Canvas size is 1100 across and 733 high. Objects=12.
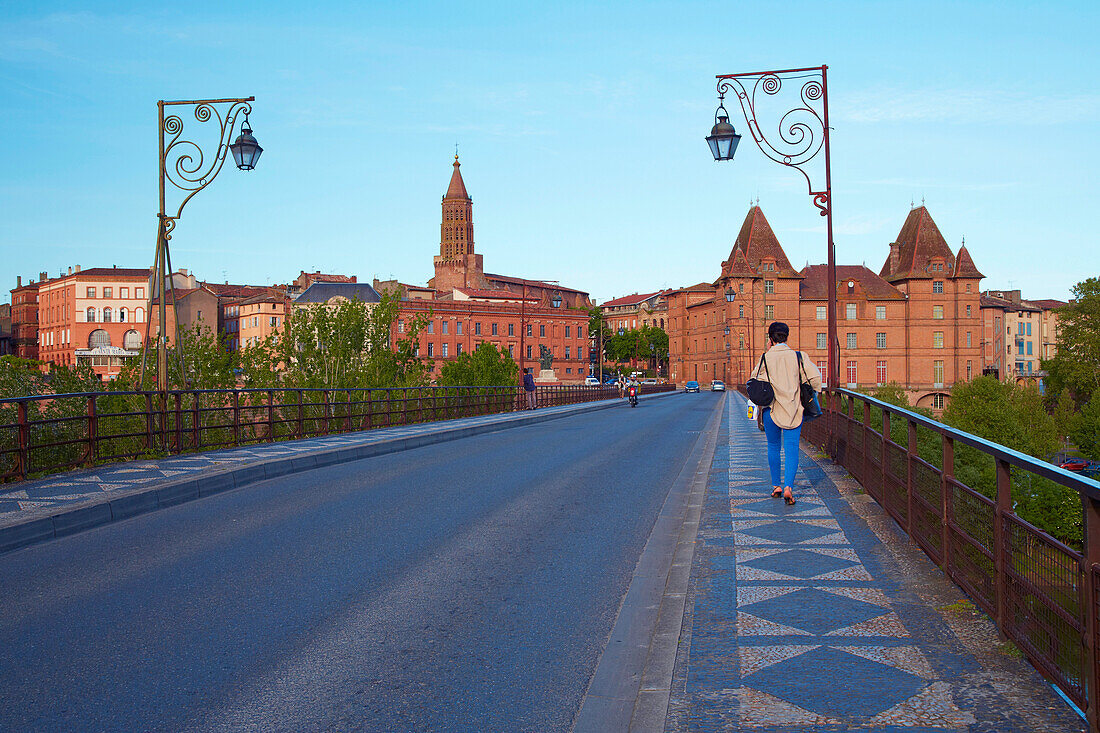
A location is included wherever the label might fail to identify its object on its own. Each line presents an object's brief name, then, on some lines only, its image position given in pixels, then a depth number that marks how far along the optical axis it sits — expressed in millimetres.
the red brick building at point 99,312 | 120438
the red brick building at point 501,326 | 121625
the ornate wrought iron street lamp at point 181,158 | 17266
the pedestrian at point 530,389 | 40625
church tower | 173375
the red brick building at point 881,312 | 112500
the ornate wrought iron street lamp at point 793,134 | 16766
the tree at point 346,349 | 36250
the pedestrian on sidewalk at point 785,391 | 9750
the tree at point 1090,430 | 72125
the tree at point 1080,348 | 89625
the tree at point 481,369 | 43669
